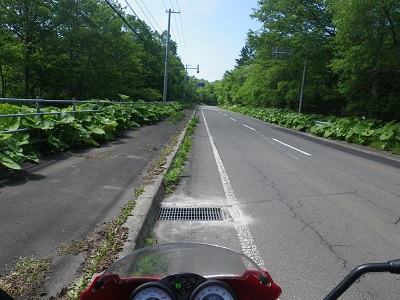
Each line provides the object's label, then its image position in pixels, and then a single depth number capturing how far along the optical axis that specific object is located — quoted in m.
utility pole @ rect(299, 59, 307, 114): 26.46
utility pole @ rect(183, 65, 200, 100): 78.50
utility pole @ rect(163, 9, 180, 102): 35.84
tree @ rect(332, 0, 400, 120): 15.88
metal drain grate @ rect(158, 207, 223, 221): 4.93
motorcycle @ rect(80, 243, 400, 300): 1.36
